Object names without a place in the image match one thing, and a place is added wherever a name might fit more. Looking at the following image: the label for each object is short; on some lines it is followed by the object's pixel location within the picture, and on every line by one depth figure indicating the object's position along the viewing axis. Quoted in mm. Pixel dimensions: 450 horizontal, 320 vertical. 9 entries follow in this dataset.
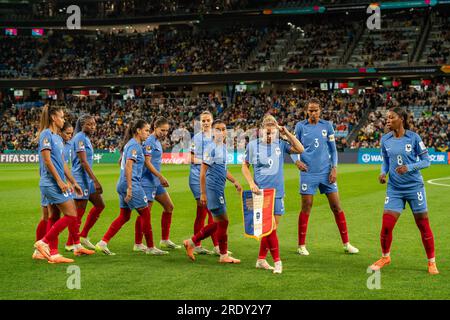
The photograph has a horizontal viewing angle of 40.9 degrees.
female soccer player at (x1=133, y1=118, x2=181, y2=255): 10430
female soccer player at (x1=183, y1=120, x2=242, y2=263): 9266
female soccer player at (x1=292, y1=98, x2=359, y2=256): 10211
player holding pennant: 8438
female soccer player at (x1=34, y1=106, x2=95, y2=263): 9062
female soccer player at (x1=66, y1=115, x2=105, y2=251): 10633
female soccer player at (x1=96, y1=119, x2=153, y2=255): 9992
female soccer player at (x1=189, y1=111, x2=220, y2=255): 9695
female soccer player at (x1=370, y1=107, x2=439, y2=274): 8453
